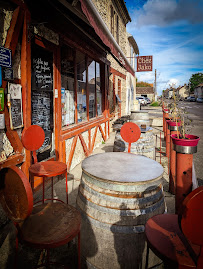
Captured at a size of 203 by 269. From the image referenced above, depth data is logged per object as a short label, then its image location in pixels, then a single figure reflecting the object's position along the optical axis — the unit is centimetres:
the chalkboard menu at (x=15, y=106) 263
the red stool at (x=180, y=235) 96
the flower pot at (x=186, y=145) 255
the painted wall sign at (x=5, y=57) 238
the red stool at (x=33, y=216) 120
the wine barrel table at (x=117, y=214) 161
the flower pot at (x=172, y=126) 434
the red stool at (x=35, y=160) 229
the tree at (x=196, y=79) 7851
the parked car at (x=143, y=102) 4003
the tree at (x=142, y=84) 7436
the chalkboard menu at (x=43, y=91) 331
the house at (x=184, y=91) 7681
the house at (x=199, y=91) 5988
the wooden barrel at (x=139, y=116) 507
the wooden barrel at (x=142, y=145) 364
